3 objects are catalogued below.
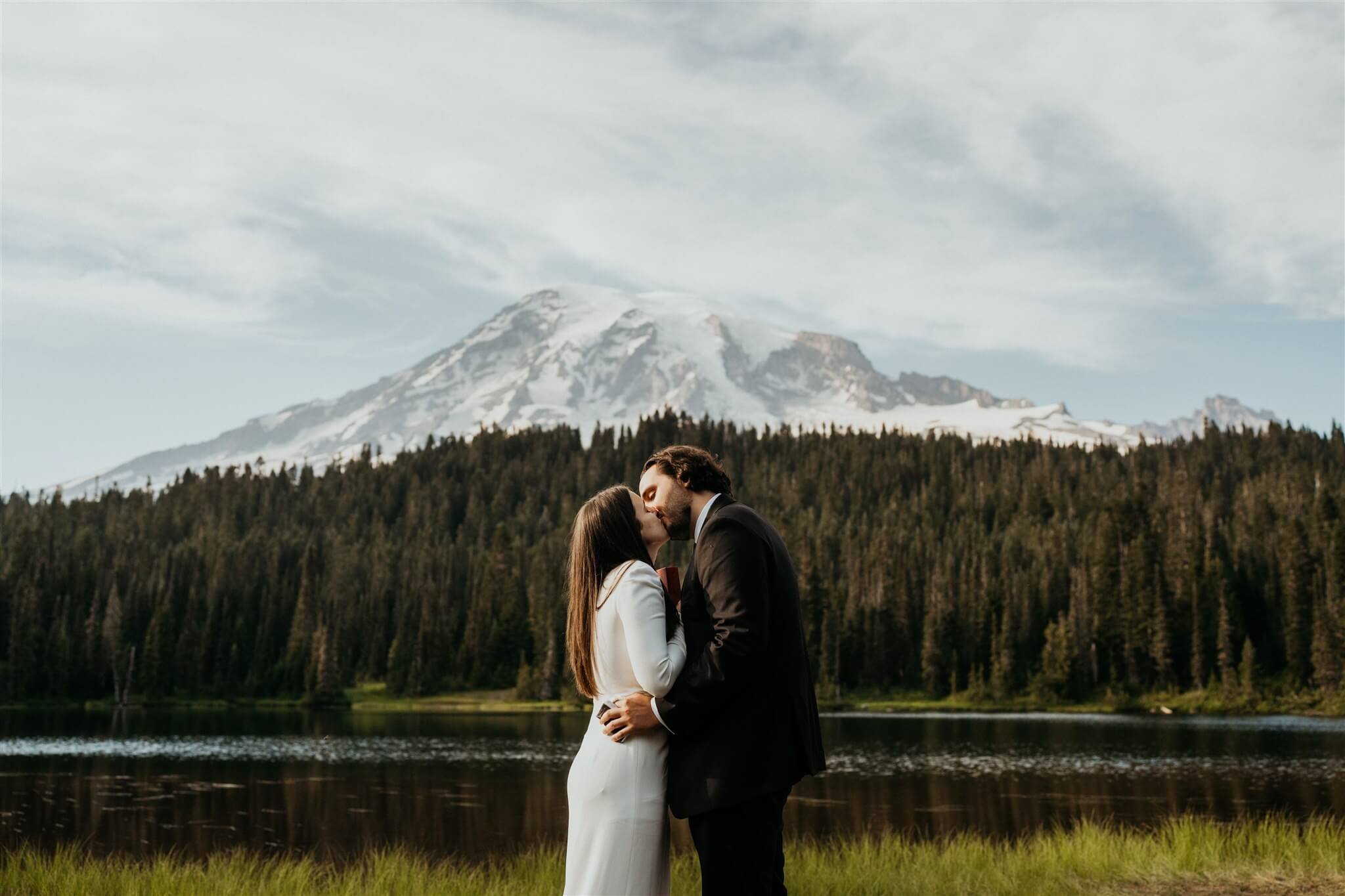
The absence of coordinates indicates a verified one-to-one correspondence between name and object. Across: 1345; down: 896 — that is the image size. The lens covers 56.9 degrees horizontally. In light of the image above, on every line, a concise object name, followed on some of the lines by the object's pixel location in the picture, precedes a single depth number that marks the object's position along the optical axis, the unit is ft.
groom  22.35
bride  22.45
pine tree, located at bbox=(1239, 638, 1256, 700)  322.55
